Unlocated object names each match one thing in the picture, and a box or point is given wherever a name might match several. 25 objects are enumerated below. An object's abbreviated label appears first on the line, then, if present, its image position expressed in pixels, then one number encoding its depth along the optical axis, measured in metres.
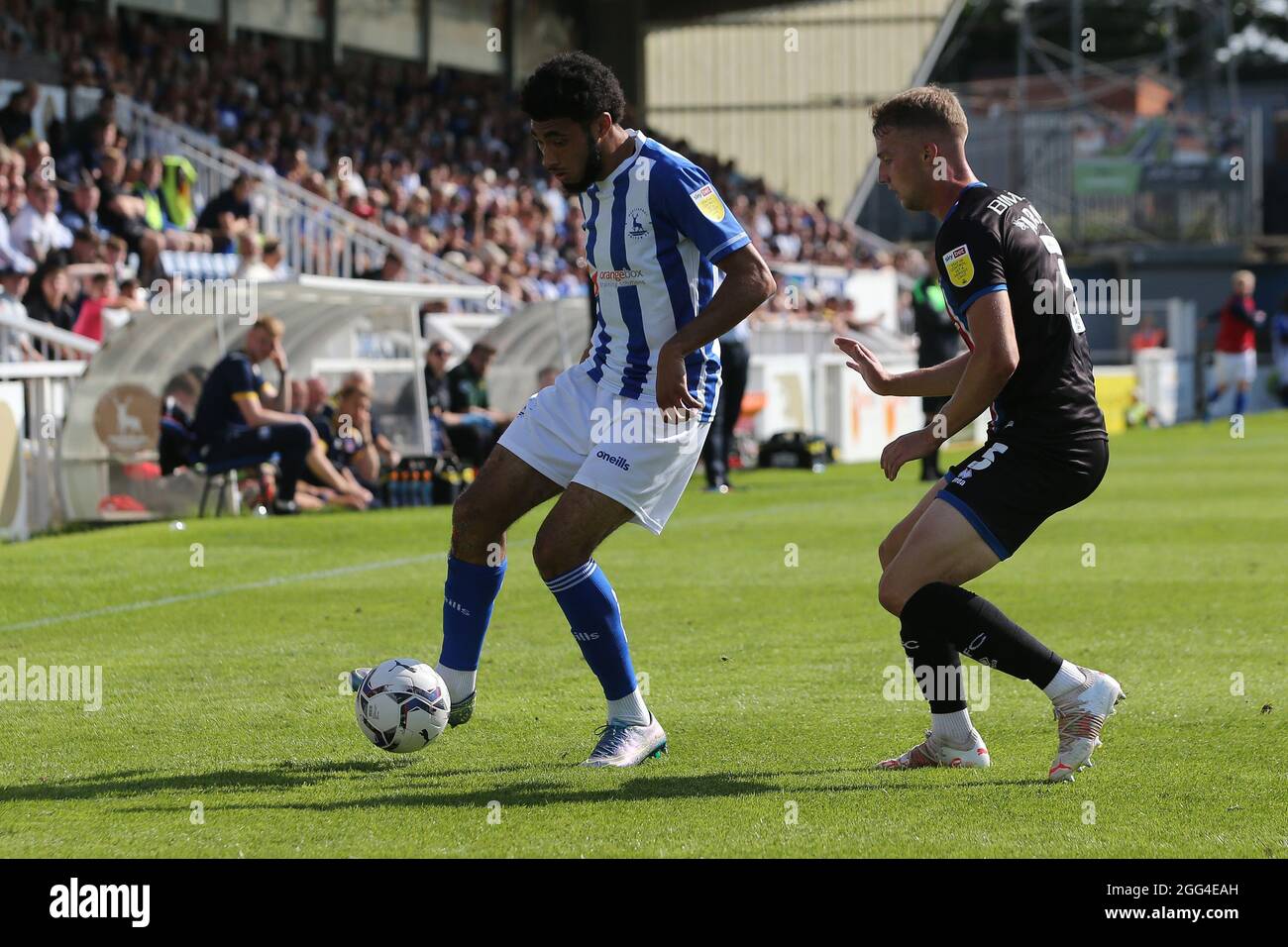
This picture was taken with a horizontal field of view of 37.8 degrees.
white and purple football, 5.87
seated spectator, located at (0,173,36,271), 17.67
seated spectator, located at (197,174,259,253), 20.73
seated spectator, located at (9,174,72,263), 18.20
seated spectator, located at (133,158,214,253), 19.94
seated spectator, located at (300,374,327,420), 16.52
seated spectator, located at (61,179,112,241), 18.98
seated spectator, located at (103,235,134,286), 18.16
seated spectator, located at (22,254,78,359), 16.78
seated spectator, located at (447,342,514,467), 17.84
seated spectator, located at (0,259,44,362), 15.42
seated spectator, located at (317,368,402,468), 16.41
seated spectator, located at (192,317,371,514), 14.43
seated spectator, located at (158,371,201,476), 14.66
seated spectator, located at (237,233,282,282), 19.02
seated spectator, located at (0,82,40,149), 19.95
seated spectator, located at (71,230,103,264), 17.86
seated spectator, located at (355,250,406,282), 20.17
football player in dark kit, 5.46
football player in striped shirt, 5.80
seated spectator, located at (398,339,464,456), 17.70
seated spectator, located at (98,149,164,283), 19.09
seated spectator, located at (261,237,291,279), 19.36
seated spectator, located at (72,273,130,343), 16.97
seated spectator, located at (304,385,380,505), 16.22
